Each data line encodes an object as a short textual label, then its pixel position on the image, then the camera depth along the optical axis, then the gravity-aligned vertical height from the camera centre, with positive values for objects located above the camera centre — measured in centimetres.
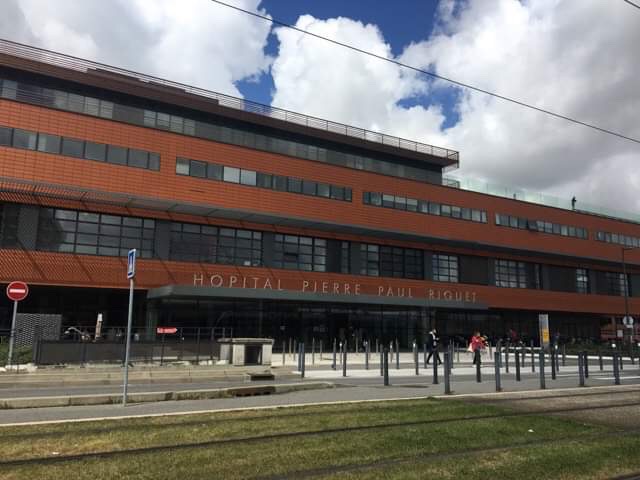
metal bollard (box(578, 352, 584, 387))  1594 -97
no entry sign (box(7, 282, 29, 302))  1989 +117
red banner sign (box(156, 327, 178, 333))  2254 -13
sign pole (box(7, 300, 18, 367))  1886 -74
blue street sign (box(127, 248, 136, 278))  1211 +137
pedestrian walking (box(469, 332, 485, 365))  2256 -36
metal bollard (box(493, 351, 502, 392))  1438 -101
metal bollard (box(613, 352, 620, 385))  1722 -115
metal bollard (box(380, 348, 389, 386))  1587 -98
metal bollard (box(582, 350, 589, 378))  1810 -116
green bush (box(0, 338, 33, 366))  1933 -108
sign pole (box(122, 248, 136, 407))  1209 +129
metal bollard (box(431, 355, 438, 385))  1653 -130
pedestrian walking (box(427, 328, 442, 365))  2114 -28
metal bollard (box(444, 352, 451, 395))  1363 -118
